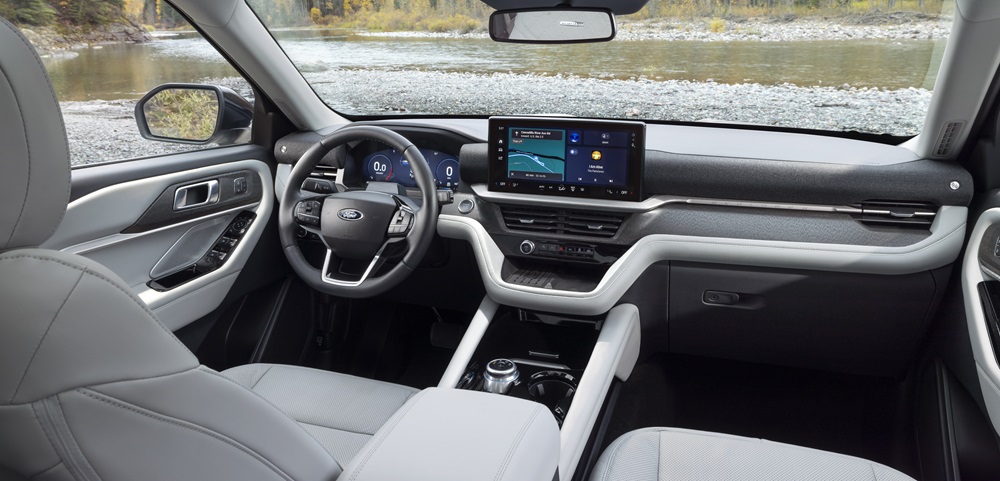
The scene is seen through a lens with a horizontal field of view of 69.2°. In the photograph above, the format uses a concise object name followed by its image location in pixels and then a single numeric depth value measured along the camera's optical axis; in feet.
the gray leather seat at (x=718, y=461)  5.70
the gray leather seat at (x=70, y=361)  2.26
